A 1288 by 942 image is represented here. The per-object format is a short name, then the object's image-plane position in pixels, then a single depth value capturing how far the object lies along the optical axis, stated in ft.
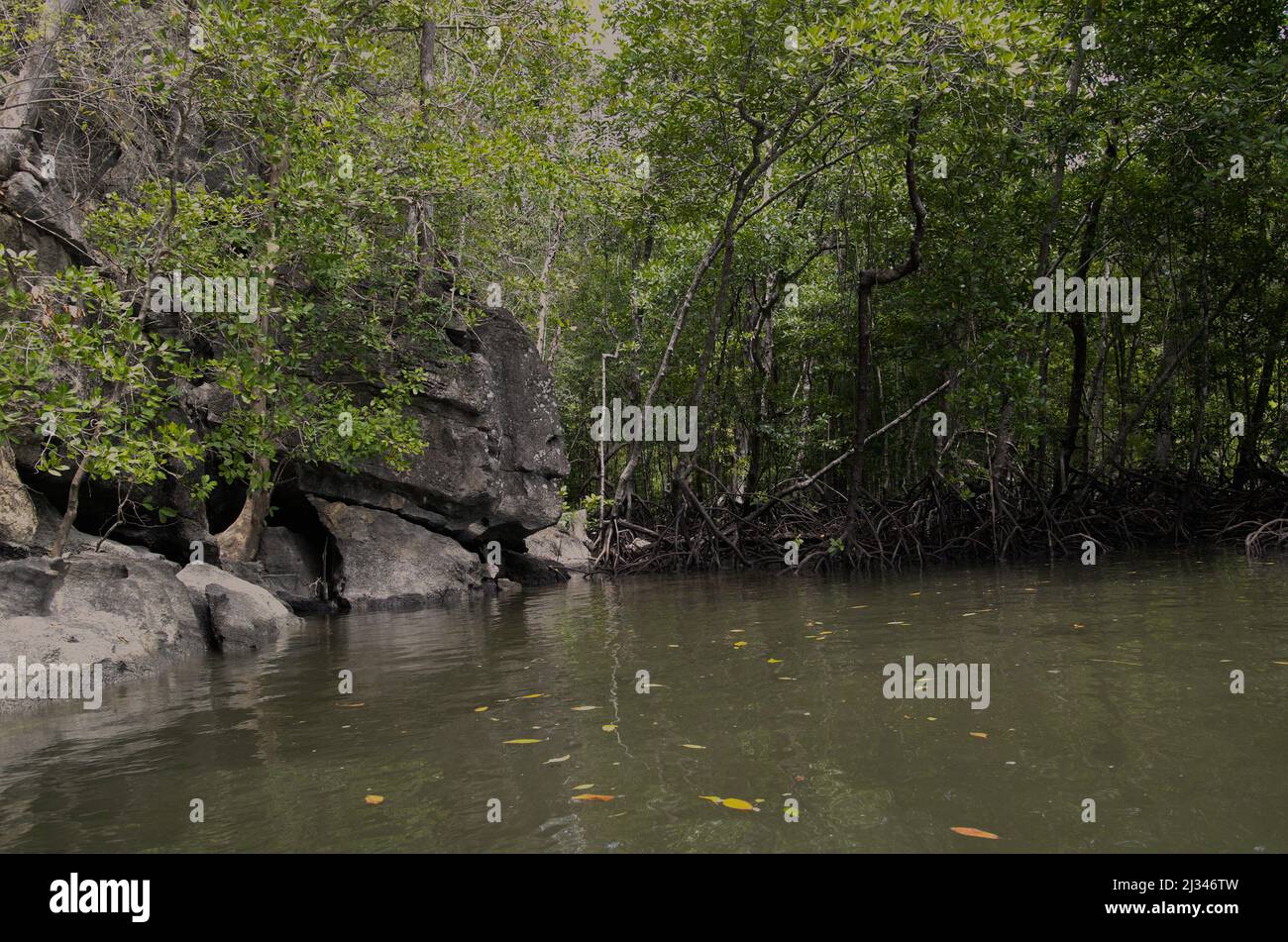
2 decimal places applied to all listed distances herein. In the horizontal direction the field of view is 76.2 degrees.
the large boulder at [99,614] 18.98
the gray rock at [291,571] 36.60
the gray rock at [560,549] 51.29
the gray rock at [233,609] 25.02
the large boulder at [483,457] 41.75
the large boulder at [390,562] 38.17
